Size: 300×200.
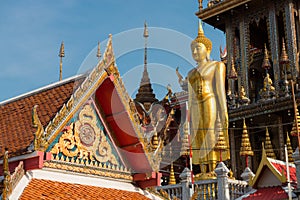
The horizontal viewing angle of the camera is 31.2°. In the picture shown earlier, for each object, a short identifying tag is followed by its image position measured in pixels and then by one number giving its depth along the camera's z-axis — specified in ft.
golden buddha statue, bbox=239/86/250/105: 76.33
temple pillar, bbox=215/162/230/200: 45.43
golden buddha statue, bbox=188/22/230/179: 66.23
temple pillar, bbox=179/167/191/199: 46.92
